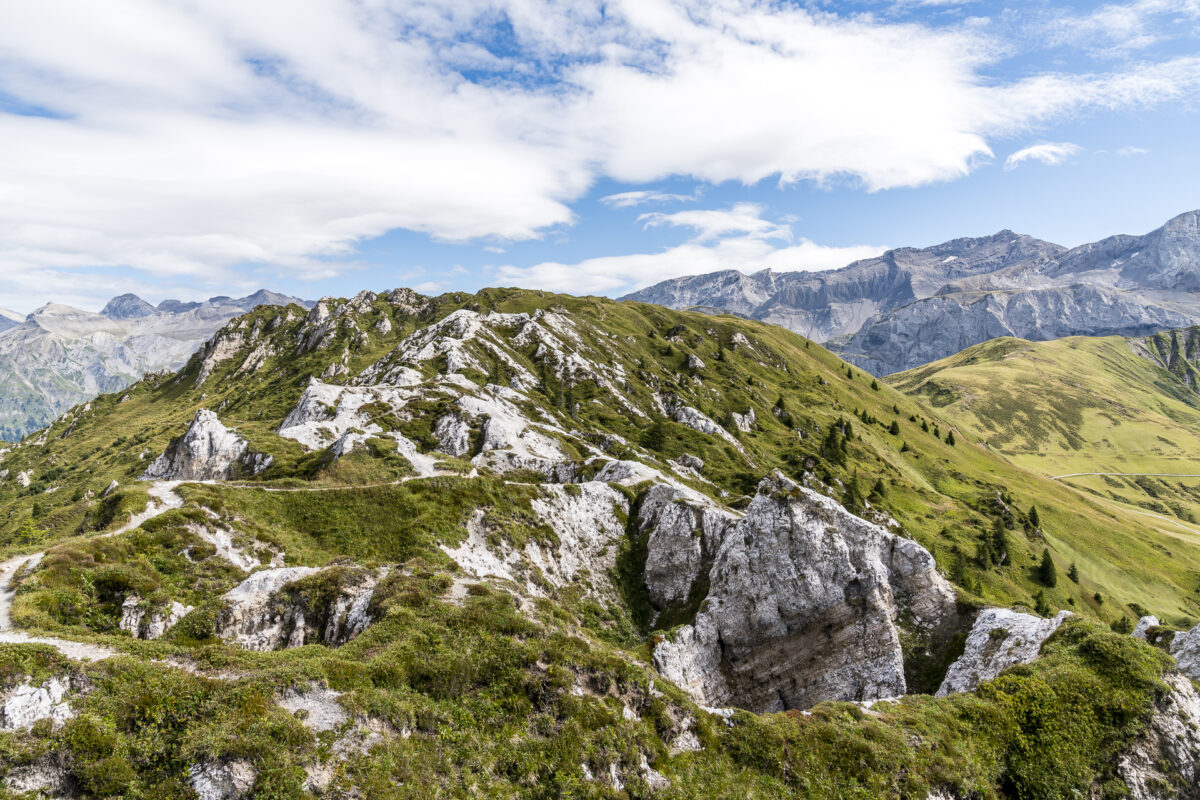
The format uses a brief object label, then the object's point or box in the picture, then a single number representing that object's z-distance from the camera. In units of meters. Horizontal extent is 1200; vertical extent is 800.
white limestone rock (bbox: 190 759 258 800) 16.50
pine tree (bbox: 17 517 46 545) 42.49
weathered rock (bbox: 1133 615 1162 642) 37.10
